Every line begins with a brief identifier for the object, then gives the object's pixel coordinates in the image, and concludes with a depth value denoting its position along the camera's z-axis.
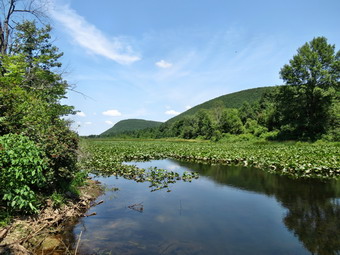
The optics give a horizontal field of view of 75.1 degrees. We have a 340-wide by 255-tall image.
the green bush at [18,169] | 4.73
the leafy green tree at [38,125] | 6.28
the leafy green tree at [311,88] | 31.05
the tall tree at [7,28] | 11.55
